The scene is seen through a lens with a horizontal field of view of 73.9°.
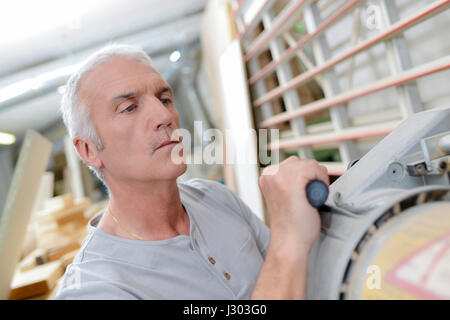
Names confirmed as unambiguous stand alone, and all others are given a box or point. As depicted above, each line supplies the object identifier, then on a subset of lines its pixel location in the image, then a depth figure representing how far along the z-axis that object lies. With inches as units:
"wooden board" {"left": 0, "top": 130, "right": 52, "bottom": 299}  60.6
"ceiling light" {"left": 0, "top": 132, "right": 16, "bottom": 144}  113.9
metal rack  42.8
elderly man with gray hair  27.9
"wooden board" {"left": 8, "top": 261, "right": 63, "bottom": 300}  64.1
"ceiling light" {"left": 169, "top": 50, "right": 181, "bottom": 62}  162.7
